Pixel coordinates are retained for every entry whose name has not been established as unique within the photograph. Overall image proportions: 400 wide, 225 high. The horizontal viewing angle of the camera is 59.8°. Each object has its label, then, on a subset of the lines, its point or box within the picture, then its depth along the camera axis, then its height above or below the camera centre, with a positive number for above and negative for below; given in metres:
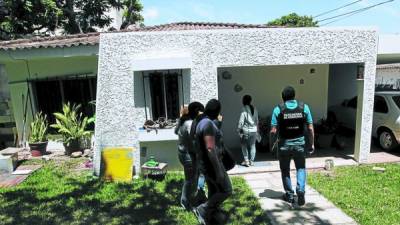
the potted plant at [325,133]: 9.62 -1.69
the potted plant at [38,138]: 9.69 -1.71
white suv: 9.01 -1.29
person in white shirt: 7.65 -1.14
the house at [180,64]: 7.36 +0.21
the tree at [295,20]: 35.38 +5.40
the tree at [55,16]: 17.67 +3.44
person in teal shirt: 5.33 -0.93
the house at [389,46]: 9.19 +0.64
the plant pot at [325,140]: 9.62 -1.89
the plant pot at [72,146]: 9.62 -1.92
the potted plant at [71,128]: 9.48 -1.40
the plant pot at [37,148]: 9.65 -1.95
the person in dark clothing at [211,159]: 4.30 -1.07
